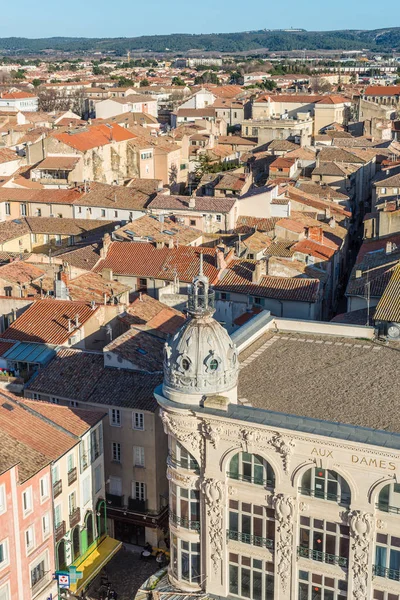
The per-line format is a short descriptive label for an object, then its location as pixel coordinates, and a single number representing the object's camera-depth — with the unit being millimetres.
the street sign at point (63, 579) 31469
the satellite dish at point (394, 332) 32781
